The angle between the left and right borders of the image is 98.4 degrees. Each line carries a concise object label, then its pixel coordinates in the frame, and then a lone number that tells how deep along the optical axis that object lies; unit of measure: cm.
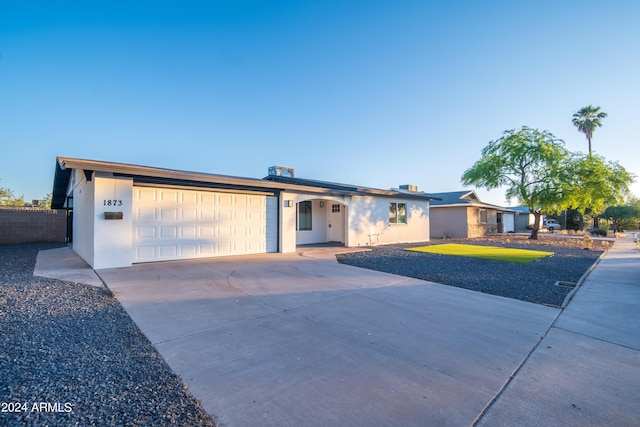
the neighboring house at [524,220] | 3687
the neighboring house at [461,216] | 2134
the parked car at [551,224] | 3532
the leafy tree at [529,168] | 1848
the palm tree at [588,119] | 3066
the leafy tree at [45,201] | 3456
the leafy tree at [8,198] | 2787
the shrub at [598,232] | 2488
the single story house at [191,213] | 777
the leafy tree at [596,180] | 1830
